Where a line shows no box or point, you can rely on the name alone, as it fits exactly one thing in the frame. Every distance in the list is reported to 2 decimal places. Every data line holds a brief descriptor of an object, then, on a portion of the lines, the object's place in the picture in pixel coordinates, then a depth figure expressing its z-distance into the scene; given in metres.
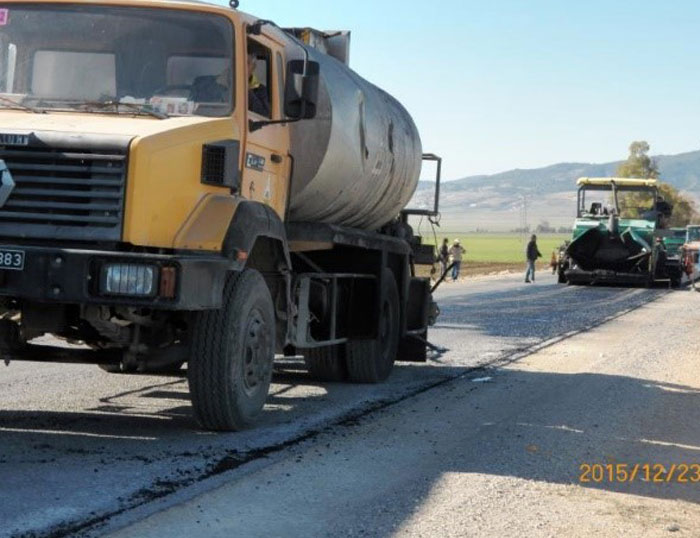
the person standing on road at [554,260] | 49.94
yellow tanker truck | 7.48
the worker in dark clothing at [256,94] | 8.75
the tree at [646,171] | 124.06
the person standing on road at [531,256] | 43.62
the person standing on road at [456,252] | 41.21
